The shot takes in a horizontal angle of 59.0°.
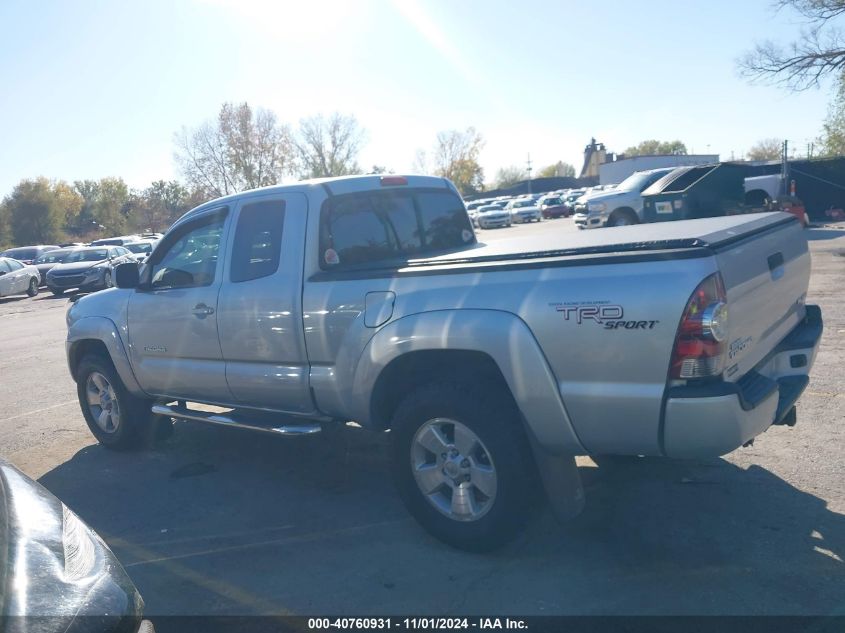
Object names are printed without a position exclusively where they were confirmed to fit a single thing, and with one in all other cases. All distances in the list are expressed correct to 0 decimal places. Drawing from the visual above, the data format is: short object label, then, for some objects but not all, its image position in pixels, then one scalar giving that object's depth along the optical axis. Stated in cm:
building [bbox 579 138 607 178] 9931
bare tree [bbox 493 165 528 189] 11618
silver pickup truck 334
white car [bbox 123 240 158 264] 2958
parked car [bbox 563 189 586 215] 5169
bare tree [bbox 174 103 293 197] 4675
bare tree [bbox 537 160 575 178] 12812
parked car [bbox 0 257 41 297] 2527
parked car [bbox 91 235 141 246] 3369
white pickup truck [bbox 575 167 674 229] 1981
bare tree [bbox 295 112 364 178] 5241
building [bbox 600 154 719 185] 5988
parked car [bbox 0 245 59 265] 3778
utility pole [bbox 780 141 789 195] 2072
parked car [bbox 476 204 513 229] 4481
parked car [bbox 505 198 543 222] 5022
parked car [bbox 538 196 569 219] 5084
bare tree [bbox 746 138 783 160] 9714
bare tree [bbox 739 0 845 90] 2288
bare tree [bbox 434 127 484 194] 8706
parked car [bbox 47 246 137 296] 2498
